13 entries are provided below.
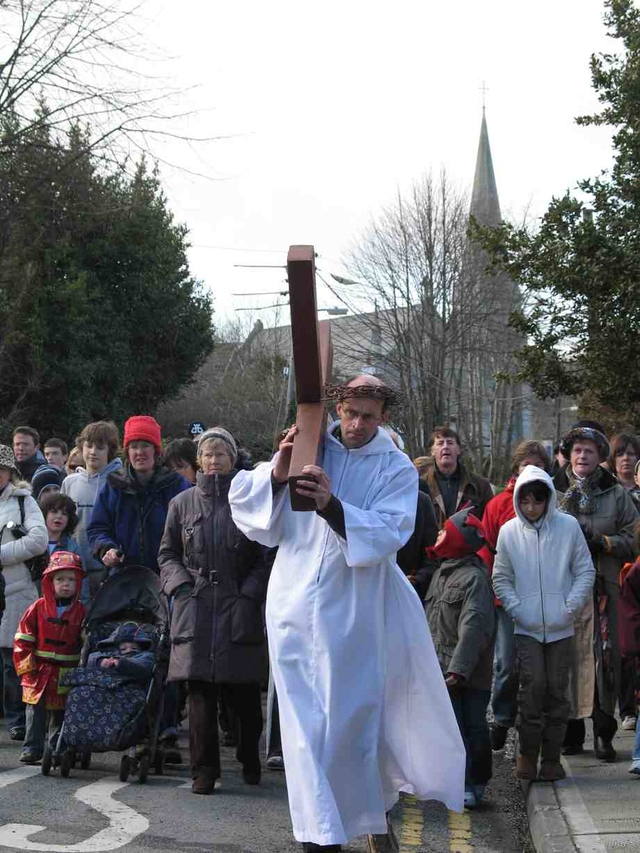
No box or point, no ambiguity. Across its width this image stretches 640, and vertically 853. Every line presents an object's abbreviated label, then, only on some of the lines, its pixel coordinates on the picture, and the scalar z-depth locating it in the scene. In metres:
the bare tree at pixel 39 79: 15.55
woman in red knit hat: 8.61
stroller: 7.55
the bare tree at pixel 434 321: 39.75
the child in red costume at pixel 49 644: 8.13
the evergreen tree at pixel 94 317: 28.09
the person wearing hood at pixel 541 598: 7.46
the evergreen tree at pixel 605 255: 17.33
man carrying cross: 5.17
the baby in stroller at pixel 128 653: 7.80
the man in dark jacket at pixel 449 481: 8.87
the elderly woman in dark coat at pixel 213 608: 7.39
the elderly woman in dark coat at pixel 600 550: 8.16
